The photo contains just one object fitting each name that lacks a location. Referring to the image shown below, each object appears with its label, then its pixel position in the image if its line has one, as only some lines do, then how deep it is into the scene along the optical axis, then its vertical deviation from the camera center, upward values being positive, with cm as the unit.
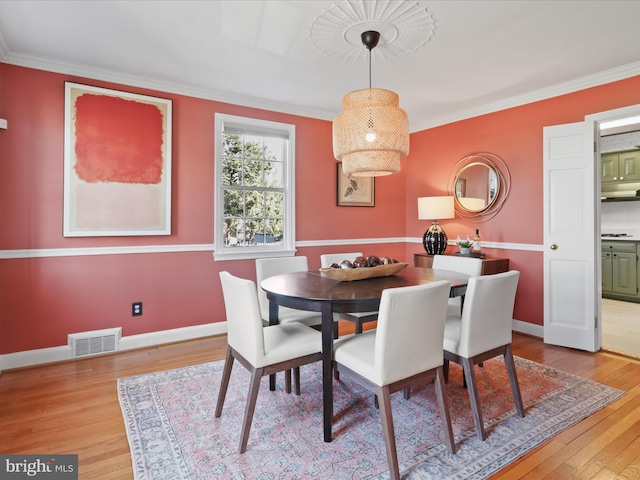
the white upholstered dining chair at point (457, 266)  277 -22
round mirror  409 +64
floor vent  310 -91
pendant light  228 +71
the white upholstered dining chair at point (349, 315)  262 -56
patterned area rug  173 -108
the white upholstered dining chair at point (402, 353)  165 -57
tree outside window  388 +58
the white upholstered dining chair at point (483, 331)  195 -53
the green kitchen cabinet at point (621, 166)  518 +110
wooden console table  373 -26
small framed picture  459 +66
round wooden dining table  189 -30
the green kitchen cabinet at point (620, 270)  500 -42
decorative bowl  233 -21
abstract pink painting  305 +69
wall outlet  336 -65
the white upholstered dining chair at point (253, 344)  187 -59
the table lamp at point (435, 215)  423 +30
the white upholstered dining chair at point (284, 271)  267 -29
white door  327 +3
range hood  520 +70
